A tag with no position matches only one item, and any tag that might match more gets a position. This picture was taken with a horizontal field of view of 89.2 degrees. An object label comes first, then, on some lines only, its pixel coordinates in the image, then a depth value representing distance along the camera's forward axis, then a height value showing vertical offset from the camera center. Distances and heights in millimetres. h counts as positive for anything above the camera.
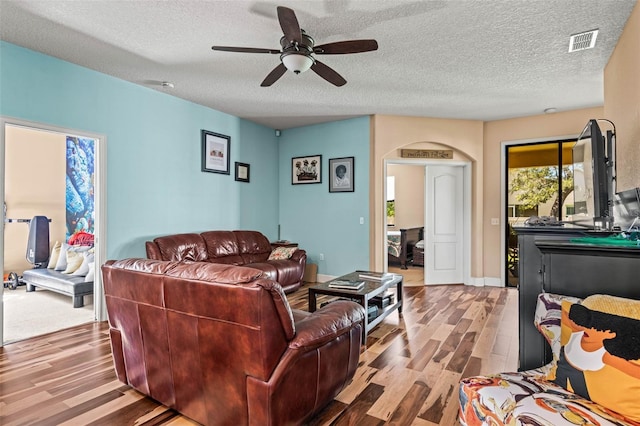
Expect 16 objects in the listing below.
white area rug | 3410 -1185
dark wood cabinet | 1676 -317
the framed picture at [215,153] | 4983 +991
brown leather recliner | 1561 -687
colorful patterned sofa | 1210 -701
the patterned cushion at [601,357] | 1214 -581
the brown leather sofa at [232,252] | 4094 -514
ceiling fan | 2332 +1267
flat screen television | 2115 +274
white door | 5617 -181
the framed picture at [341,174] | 5578 +708
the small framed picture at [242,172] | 5582 +754
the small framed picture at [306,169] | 5922 +853
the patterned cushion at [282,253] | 5141 -607
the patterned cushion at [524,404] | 1200 -770
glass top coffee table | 3072 -765
